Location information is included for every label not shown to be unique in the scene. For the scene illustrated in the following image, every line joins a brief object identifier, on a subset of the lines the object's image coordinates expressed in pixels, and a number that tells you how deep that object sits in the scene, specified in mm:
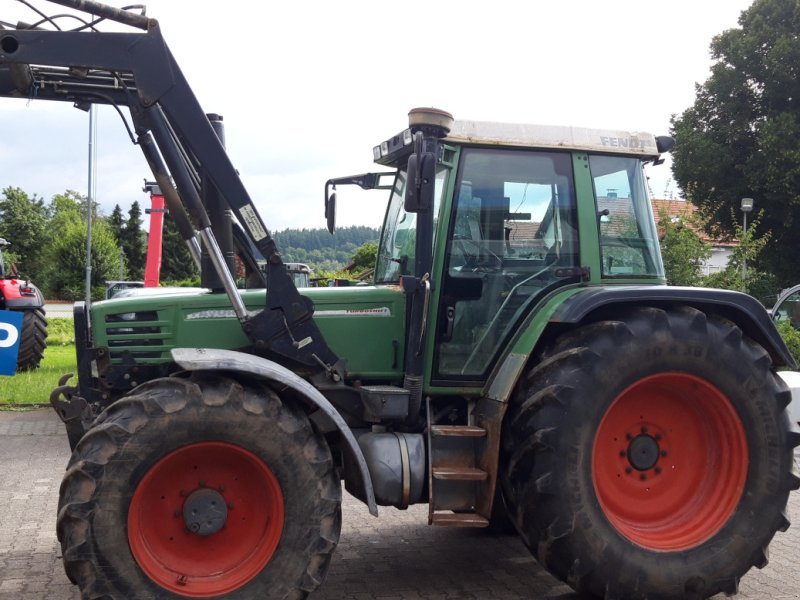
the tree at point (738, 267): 15409
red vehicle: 15281
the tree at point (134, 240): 58588
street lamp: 23641
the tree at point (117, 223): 60125
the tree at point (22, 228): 61469
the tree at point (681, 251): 15016
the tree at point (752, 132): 29984
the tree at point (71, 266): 50000
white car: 6938
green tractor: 4238
